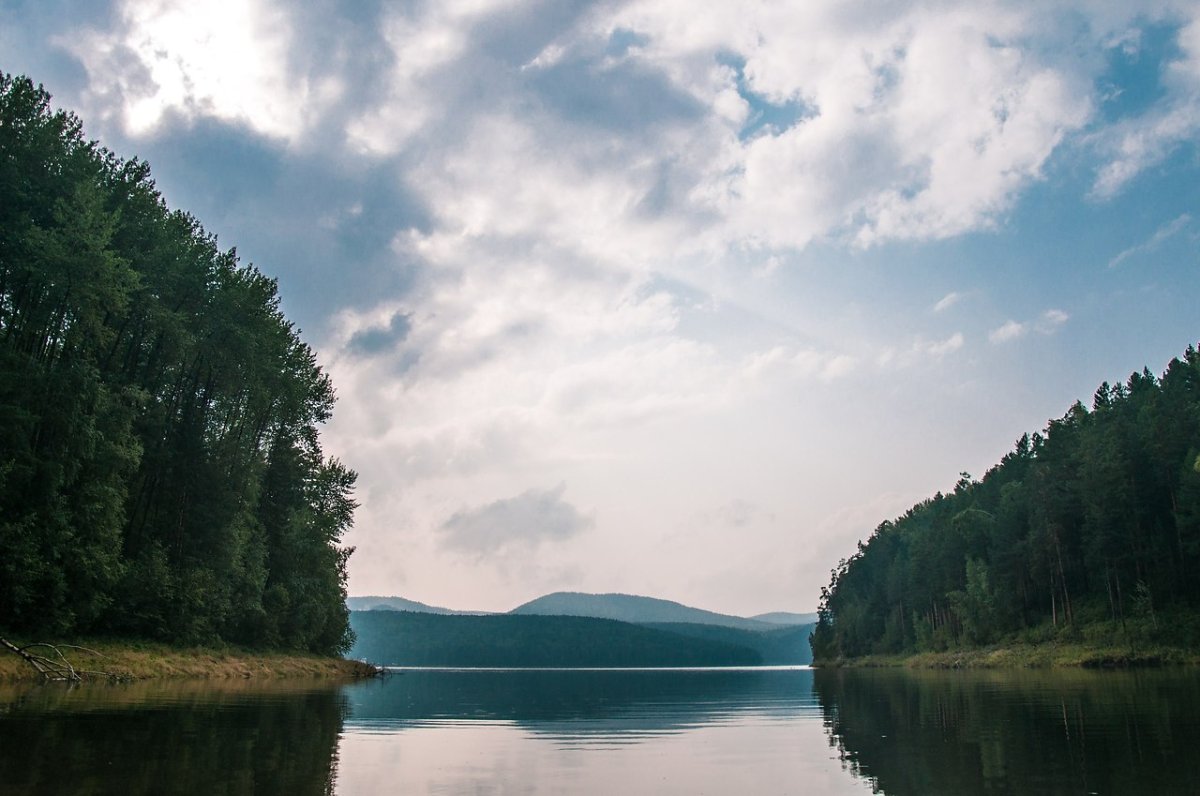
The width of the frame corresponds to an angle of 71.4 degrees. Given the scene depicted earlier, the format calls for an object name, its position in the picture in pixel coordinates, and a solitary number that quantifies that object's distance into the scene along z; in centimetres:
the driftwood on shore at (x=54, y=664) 3572
